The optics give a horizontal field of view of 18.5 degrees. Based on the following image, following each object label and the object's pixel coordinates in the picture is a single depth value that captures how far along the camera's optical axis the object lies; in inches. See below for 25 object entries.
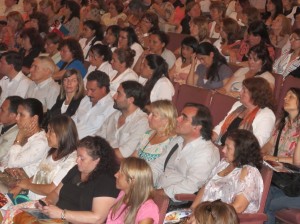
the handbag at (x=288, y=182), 225.7
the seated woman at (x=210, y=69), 345.4
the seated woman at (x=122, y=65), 354.7
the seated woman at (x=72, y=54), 393.7
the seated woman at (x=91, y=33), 455.1
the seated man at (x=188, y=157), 226.8
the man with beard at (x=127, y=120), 270.7
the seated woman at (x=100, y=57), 385.4
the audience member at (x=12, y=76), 364.7
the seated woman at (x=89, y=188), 199.5
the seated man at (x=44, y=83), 342.3
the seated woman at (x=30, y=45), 439.2
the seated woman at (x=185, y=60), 366.6
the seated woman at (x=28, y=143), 254.6
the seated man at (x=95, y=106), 310.7
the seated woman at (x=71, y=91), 319.3
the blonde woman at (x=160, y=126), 245.0
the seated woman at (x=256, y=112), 259.3
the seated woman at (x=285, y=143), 238.4
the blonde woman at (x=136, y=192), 185.1
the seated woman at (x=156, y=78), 321.2
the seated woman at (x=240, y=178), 203.5
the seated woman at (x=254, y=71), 318.6
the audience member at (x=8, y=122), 282.2
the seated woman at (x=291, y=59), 347.3
